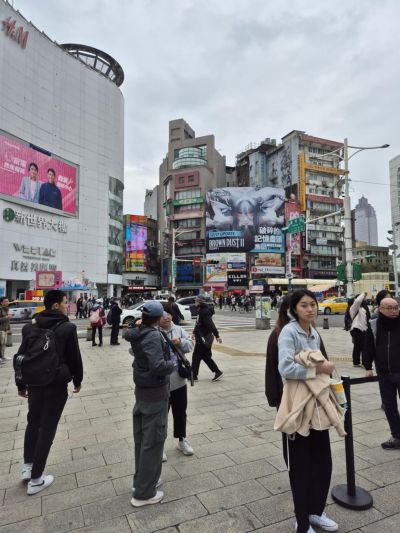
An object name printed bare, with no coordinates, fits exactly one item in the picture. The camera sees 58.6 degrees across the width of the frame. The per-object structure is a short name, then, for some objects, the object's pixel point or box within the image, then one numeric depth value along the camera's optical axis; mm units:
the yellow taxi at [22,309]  24531
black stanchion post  2963
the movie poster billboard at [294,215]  65875
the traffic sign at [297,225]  18531
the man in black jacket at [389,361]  4059
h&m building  43000
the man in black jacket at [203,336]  7238
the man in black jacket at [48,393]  3301
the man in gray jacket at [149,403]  2992
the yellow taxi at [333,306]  30531
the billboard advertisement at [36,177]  41750
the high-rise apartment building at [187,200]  66875
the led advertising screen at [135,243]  71750
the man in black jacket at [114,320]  12680
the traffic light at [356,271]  13531
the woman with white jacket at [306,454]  2483
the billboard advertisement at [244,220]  64562
